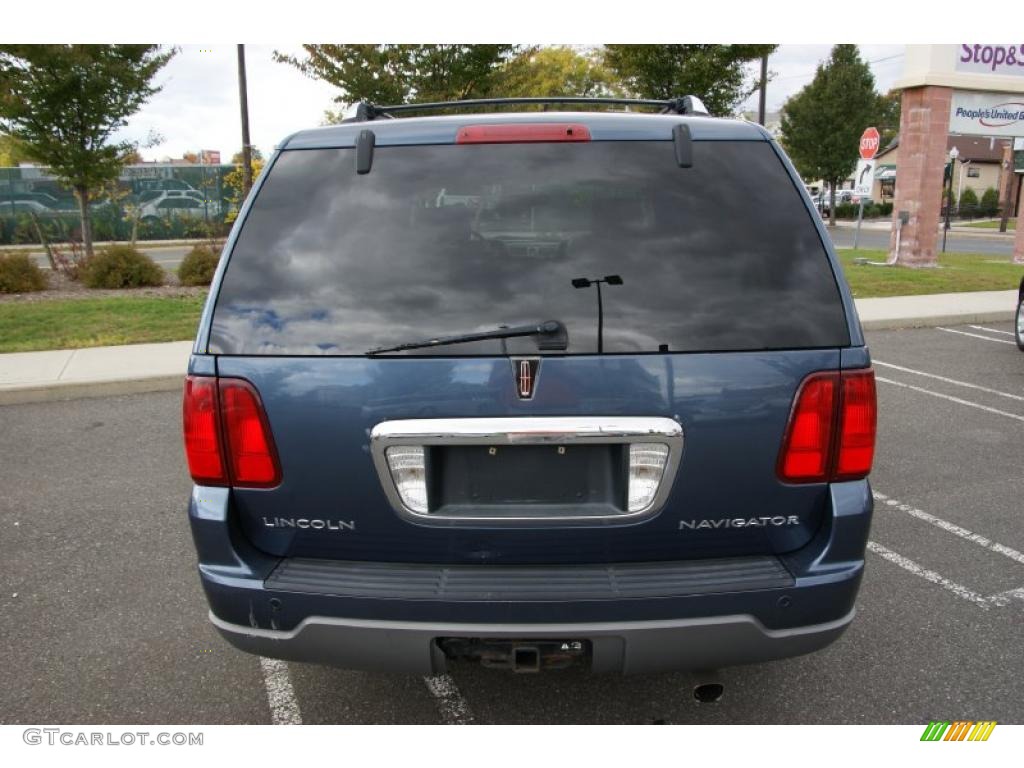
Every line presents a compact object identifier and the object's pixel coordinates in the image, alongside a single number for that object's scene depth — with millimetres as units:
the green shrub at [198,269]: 13180
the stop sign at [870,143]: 18808
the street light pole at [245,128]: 14969
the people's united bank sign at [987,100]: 16578
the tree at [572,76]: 27422
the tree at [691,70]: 15586
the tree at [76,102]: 12555
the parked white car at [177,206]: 27672
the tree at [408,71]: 13953
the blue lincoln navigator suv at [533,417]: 2047
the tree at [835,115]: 40125
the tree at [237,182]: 17355
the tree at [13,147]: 13538
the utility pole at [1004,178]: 37500
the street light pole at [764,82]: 16694
